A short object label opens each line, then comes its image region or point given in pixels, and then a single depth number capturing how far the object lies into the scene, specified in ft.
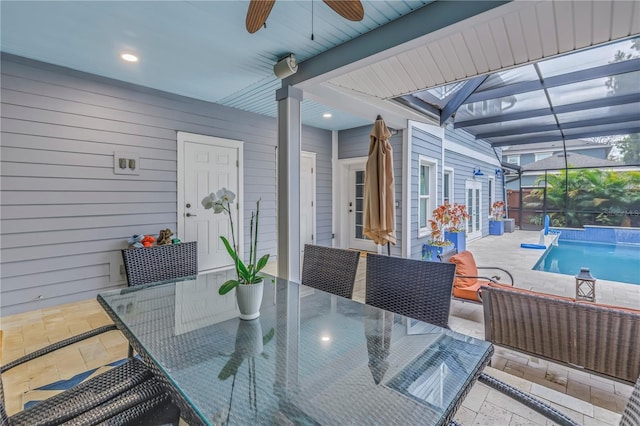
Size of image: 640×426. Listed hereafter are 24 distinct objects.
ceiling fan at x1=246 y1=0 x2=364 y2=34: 4.76
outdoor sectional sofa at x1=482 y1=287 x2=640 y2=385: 5.03
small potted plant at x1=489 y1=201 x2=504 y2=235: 33.40
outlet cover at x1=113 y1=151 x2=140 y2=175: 11.90
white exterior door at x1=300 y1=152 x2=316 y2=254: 19.12
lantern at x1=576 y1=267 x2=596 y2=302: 10.49
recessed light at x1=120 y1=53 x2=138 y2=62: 9.81
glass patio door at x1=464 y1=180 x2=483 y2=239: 27.27
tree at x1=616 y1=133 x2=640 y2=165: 26.99
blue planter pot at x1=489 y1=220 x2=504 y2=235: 33.37
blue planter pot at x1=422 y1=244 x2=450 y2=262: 17.87
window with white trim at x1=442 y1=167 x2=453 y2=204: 22.43
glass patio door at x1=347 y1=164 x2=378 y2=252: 20.52
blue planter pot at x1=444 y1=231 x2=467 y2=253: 20.10
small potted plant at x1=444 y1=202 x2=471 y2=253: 18.42
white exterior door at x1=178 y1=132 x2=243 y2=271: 13.87
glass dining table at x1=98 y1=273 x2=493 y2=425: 2.57
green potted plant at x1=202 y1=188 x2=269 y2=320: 4.31
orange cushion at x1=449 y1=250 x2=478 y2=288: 10.61
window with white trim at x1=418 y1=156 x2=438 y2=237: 19.57
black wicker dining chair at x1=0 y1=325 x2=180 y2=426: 3.07
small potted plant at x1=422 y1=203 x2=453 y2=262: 17.87
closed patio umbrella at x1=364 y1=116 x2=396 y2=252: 10.50
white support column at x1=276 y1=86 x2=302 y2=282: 10.57
